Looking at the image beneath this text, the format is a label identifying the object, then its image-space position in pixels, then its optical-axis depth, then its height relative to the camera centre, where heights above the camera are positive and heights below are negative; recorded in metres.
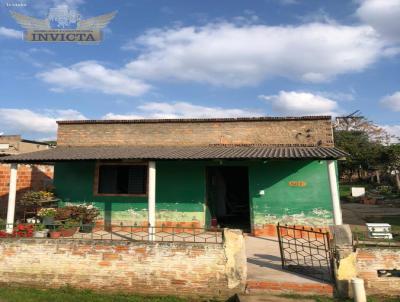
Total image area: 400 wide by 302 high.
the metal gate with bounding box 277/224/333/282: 6.70 -1.58
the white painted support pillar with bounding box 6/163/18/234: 10.27 +0.09
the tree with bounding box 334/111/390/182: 35.72 +7.58
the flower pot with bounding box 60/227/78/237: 9.50 -0.93
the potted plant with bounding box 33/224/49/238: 8.42 -0.81
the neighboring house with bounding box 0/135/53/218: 13.91 +1.15
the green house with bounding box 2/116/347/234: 10.65 +1.16
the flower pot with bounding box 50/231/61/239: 9.18 -0.96
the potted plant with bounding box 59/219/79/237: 9.53 -0.84
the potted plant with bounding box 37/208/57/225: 10.14 -0.40
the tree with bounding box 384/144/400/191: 28.70 +3.58
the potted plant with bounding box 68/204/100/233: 10.73 -0.48
